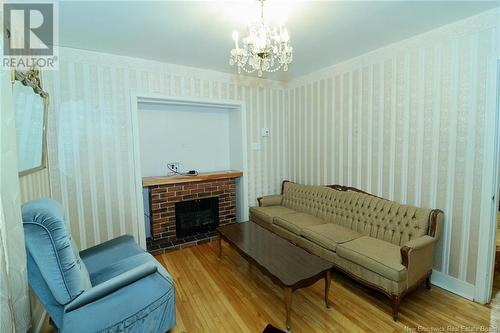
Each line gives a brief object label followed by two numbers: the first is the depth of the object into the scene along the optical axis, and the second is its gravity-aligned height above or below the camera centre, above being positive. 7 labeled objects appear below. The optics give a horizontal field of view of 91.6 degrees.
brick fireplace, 3.41 -0.65
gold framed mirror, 1.74 +0.30
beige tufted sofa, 2.08 -0.90
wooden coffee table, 1.91 -0.97
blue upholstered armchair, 1.44 -0.89
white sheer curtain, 1.14 -0.38
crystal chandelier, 1.72 +0.78
